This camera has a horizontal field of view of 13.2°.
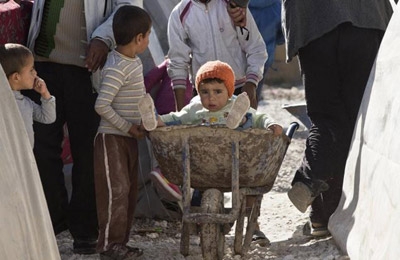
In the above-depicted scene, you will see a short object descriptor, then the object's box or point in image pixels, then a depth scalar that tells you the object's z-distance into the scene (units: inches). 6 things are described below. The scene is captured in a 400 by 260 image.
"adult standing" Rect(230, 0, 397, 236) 447.6
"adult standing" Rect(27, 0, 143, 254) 435.5
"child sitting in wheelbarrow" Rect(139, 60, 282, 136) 412.3
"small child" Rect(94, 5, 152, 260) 416.9
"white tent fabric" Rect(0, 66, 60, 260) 306.8
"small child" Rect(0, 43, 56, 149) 389.1
